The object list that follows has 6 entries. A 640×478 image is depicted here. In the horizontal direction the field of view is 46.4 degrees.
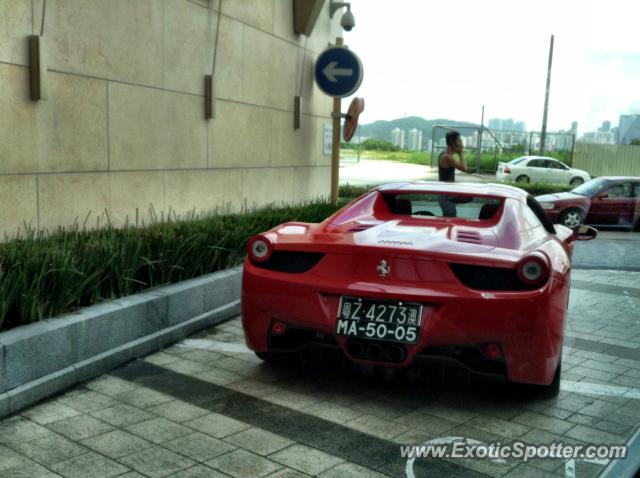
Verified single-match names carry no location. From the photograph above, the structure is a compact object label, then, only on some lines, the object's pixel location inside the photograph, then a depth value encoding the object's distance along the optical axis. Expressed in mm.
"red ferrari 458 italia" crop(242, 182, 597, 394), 4016
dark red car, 16188
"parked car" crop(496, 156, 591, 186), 29641
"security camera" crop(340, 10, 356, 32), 12469
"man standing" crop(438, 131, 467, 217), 10523
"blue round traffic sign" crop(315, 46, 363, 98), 10578
